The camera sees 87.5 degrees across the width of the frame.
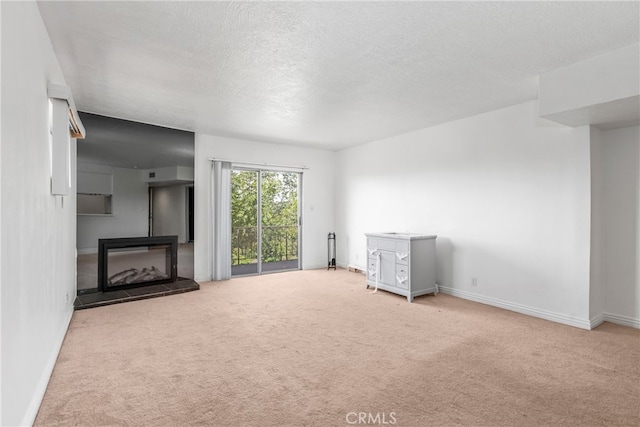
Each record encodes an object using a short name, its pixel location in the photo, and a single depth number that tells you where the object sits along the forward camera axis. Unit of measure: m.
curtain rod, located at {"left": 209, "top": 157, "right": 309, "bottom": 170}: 5.59
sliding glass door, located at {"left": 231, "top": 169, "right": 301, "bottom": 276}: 6.13
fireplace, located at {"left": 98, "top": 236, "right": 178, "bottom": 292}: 4.50
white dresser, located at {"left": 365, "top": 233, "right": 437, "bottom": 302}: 4.49
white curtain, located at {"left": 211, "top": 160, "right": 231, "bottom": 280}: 5.55
